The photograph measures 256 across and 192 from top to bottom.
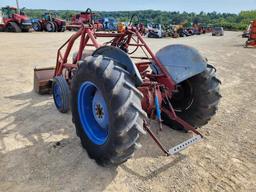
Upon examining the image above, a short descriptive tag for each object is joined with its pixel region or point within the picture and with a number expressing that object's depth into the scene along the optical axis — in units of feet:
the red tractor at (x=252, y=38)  42.54
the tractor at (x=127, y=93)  5.70
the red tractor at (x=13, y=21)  56.75
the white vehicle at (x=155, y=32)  63.60
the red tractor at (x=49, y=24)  62.28
